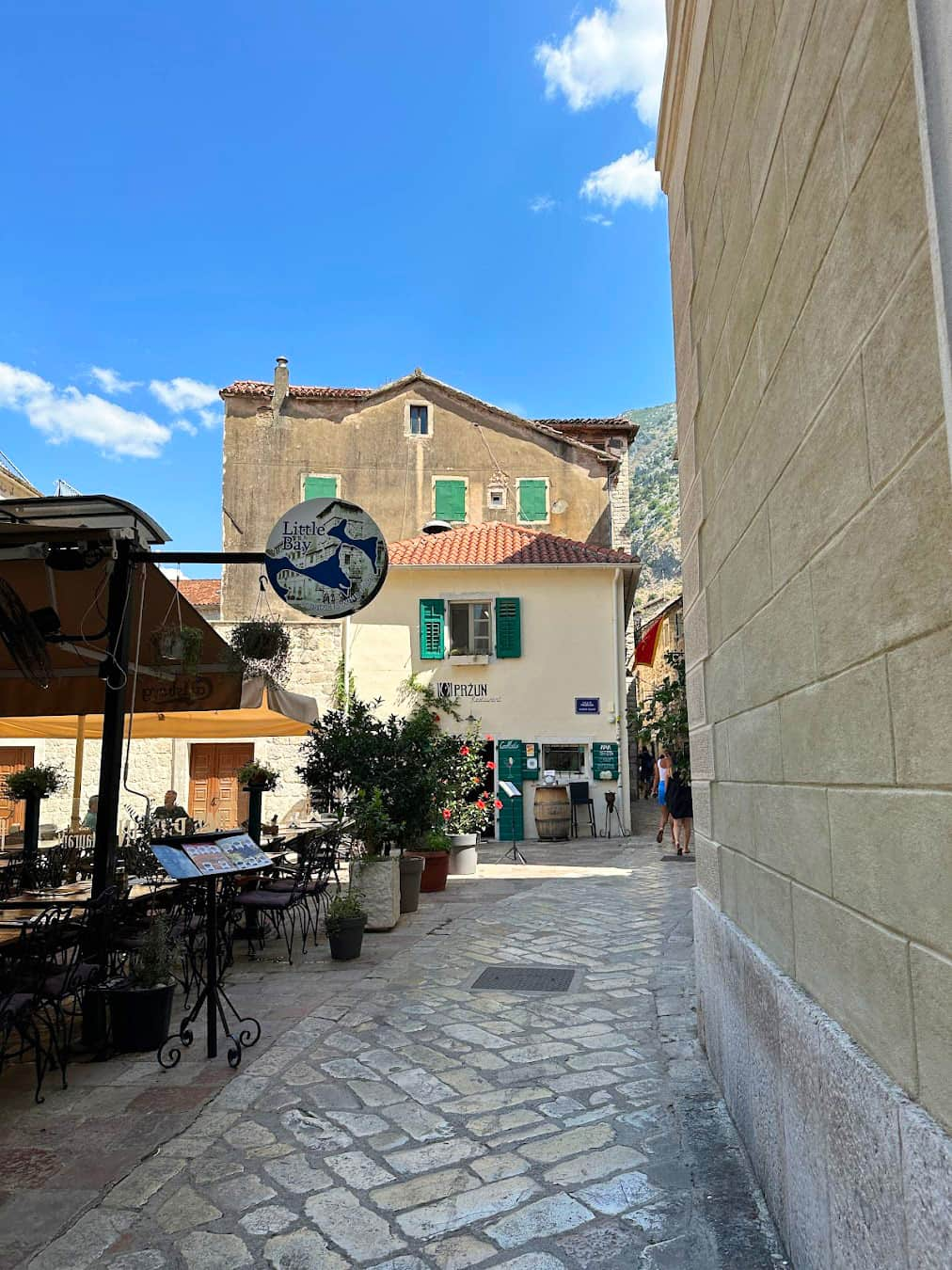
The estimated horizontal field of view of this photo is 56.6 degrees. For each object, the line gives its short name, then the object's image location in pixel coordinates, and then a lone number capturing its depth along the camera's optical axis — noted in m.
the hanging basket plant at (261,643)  7.20
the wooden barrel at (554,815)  17.81
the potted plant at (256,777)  10.04
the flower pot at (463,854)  12.76
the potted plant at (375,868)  8.12
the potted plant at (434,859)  10.77
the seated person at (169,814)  10.58
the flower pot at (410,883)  9.20
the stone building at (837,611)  1.57
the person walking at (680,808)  12.93
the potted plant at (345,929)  6.99
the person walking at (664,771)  14.43
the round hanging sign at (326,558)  5.02
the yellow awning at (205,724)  8.32
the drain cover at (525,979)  6.18
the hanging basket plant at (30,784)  9.01
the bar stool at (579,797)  18.16
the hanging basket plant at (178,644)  5.96
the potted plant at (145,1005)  4.73
